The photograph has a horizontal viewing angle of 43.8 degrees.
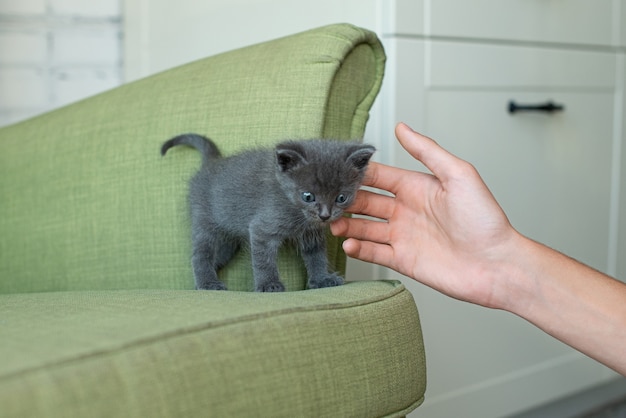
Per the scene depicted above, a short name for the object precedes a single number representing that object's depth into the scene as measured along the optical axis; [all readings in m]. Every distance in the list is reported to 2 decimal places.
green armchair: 0.70
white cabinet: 1.54
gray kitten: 1.08
